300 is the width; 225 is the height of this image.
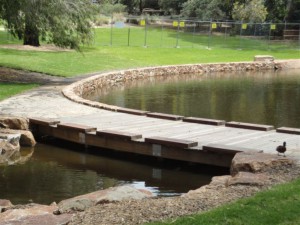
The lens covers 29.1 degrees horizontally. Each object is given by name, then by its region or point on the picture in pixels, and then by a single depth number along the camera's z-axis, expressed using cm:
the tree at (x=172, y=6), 6656
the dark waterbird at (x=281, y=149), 939
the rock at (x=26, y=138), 1321
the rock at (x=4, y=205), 747
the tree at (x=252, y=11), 5200
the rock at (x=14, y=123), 1337
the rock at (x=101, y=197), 725
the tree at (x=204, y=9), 5806
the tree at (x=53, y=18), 1944
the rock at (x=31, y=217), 640
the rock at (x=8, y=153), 1188
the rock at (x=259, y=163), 881
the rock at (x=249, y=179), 792
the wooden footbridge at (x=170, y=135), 1097
